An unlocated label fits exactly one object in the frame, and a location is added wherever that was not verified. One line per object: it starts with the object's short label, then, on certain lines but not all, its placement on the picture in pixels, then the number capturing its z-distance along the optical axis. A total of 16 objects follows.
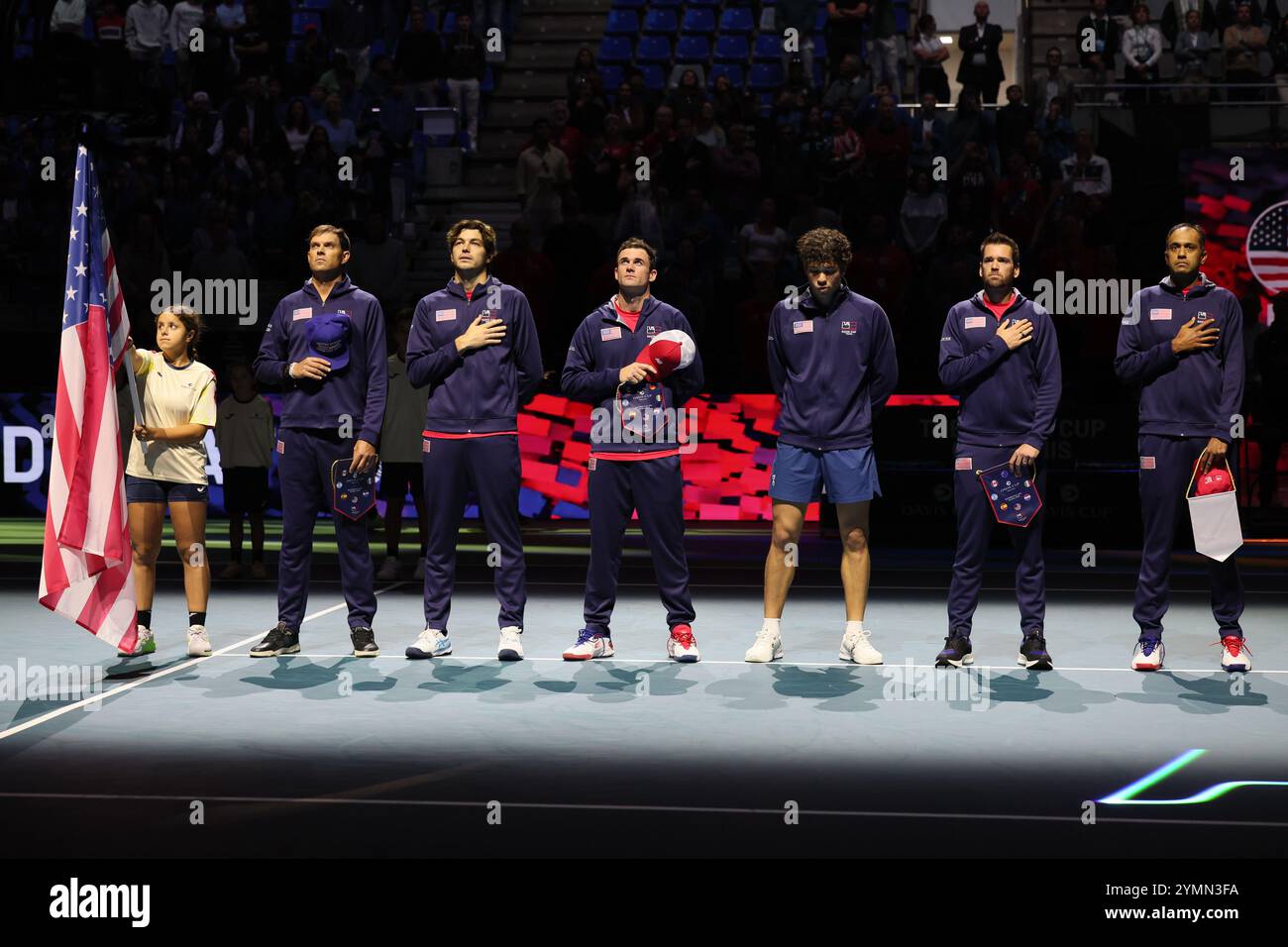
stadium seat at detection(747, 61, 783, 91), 20.81
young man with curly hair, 7.91
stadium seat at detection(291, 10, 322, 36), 22.88
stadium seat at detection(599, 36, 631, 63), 22.05
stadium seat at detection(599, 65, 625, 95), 21.69
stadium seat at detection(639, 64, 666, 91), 21.38
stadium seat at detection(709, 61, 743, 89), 20.95
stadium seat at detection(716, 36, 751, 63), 21.44
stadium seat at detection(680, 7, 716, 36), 22.08
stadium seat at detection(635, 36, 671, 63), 21.84
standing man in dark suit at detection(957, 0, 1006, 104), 19.66
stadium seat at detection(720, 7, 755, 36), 21.92
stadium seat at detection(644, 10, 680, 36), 22.25
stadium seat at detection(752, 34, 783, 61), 21.33
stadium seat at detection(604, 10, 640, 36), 22.42
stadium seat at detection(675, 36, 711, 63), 21.72
